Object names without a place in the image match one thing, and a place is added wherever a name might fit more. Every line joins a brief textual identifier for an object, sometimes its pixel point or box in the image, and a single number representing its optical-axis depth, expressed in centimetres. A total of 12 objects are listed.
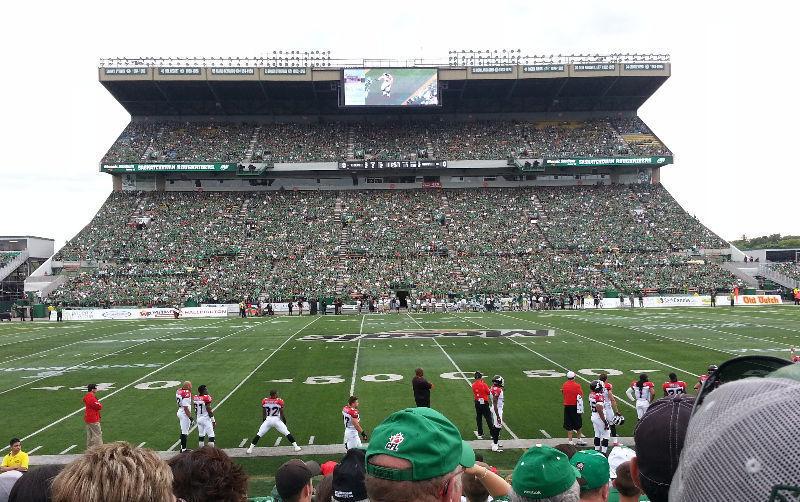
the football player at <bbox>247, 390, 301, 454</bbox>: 1206
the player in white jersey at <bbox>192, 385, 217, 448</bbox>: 1226
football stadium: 1493
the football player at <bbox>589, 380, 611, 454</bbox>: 1199
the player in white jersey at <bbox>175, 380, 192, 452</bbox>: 1224
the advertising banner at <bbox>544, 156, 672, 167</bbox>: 6575
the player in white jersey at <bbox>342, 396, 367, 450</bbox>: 1125
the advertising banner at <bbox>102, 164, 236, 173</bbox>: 6444
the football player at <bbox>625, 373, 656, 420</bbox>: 1255
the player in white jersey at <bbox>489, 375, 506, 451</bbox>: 1186
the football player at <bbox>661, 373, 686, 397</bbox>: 1180
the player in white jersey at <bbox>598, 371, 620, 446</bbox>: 1216
